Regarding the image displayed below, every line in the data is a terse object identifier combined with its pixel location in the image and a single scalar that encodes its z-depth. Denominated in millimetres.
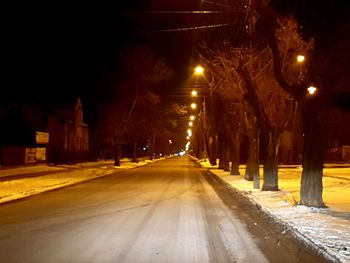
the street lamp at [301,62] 17484
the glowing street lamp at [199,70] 34469
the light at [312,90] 16688
